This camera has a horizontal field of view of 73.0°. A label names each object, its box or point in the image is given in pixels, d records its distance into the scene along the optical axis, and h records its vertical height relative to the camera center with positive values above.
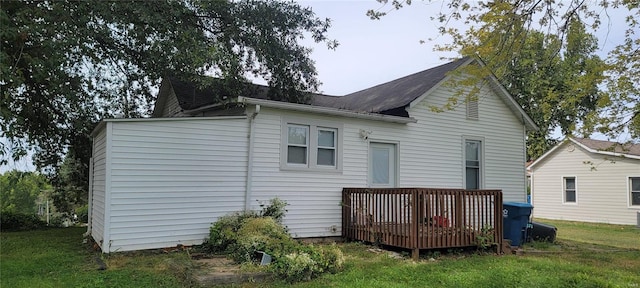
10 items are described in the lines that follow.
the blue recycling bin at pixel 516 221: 9.27 -0.90
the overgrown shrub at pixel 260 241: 6.55 -1.04
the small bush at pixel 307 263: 5.84 -1.22
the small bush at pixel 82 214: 20.23 -2.05
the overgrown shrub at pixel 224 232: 7.42 -1.02
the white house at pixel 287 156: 7.50 +0.42
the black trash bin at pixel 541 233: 10.76 -1.32
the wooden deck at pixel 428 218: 7.67 -0.76
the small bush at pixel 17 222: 13.65 -1.68
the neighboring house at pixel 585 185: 17.58 -0.18
